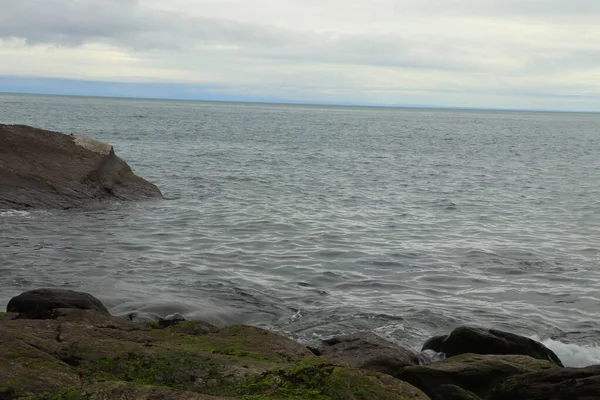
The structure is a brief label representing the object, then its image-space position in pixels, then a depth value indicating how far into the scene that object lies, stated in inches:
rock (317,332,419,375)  313.6
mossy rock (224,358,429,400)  209.3
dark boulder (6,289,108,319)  323.3
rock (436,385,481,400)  260.4
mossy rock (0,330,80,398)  200.2
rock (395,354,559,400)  280.4
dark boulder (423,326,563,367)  341.4
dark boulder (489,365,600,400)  252.8
